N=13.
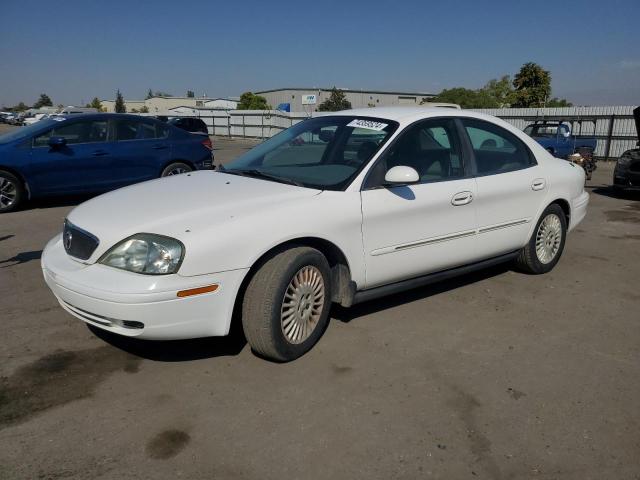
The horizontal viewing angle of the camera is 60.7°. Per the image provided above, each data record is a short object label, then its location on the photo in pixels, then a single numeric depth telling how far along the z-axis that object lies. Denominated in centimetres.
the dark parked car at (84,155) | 827
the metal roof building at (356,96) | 8444
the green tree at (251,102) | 7419
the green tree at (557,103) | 5755
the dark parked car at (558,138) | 1483
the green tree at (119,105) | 9044
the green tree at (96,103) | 10335
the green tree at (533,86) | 4675
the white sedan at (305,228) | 308
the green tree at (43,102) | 13360
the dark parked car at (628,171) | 1040
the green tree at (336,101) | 7077
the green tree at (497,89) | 7112
